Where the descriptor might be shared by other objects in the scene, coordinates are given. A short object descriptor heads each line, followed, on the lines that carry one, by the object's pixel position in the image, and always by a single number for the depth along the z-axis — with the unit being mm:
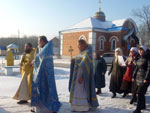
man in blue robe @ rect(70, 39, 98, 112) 4316
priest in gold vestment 4906
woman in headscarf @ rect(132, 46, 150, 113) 4402
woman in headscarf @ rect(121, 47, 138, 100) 5285
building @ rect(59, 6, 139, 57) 24255
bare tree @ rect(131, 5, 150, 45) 35844
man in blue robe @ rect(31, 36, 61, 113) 4219
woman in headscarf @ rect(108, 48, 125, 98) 5828
